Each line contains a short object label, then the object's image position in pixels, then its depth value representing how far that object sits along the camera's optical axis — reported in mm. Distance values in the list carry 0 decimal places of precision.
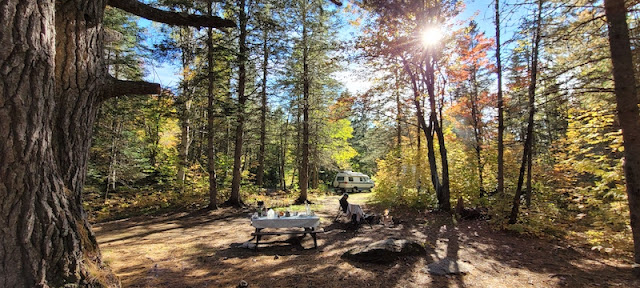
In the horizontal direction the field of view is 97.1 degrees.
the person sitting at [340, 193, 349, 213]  8486
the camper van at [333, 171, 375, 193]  22406
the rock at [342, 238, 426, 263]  4938
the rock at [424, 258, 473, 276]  4484
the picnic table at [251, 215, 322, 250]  6051
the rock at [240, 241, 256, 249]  6131
